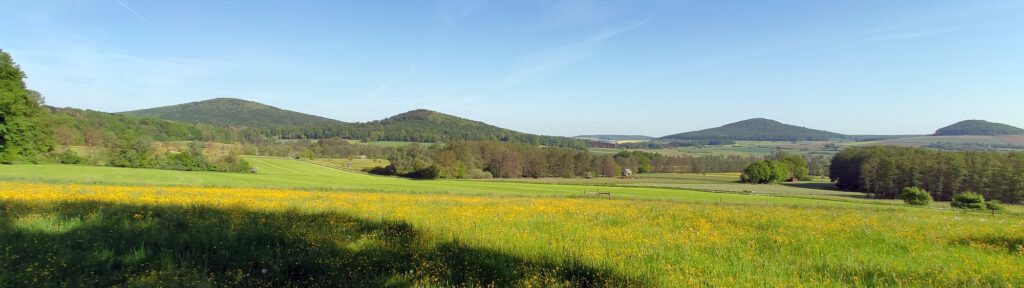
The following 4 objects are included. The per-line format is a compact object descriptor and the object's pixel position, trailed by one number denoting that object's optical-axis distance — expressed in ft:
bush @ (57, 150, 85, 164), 166.20
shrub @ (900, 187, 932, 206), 174.66
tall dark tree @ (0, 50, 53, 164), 118.21
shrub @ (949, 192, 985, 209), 151.84
